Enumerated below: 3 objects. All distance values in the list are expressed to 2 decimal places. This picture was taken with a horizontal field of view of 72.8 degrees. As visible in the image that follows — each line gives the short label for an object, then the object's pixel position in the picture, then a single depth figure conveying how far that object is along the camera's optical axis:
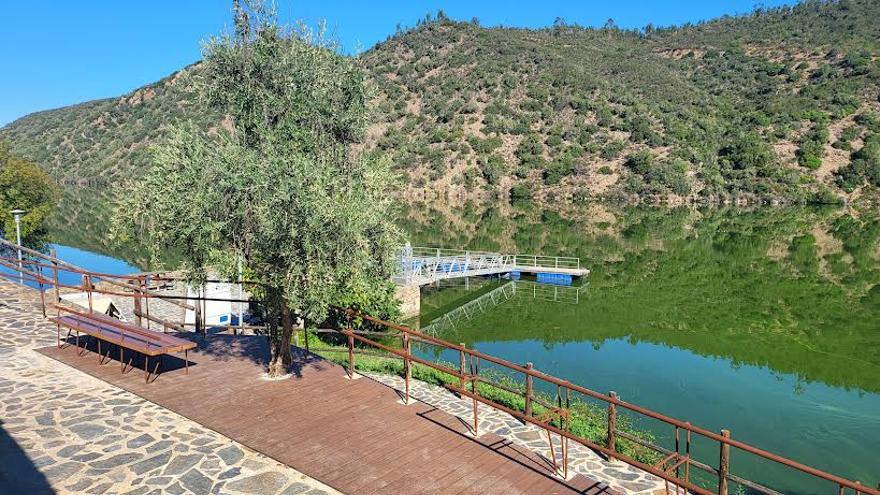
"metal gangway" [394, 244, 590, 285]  27.95
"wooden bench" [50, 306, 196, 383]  9.77
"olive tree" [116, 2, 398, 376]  8.45
